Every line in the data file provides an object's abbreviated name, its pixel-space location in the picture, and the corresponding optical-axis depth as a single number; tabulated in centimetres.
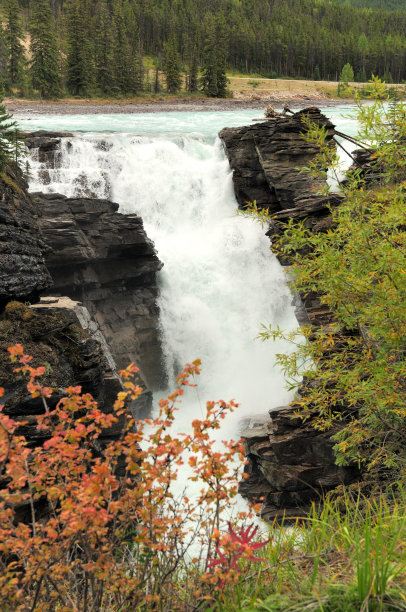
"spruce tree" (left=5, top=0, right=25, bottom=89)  6600
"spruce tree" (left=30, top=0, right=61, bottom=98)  6209
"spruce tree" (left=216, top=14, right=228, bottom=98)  7588
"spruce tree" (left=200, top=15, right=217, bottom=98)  7506
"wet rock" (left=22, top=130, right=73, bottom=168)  2208
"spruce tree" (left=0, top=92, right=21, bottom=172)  1297
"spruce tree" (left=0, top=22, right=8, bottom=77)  6662
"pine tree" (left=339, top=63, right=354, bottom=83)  9812
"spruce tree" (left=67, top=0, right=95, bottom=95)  6475
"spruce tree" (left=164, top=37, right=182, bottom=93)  7419
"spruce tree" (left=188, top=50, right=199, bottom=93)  7806
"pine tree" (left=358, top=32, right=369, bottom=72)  10950
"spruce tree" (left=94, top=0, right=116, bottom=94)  6819
